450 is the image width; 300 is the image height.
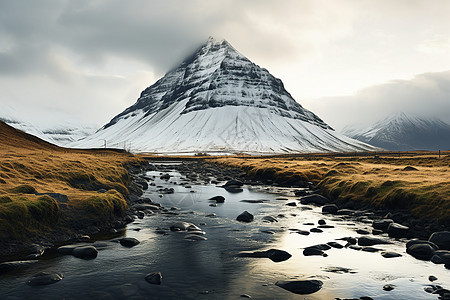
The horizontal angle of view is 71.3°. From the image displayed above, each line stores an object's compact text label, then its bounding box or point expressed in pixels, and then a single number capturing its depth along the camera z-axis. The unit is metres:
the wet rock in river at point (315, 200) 35.94
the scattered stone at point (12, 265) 14.47
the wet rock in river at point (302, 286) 13.48
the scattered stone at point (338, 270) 15.53
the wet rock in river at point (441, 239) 18.42
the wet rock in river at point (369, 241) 19.94
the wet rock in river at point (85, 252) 17.09
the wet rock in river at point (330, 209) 30.30
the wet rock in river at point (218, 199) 37.90
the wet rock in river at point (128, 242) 19.29
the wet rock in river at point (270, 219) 27.19
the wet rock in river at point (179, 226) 23.63
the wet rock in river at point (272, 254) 17.63
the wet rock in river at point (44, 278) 13.46
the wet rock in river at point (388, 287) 13.80
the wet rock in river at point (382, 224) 23.39
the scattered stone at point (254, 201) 37.93
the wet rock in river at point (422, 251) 17.52
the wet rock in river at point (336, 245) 19.44
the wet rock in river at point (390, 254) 17.66
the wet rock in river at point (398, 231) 21.77
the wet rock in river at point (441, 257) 16.30
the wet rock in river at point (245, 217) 27.53
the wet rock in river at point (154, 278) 14.21
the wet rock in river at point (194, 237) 21.27
